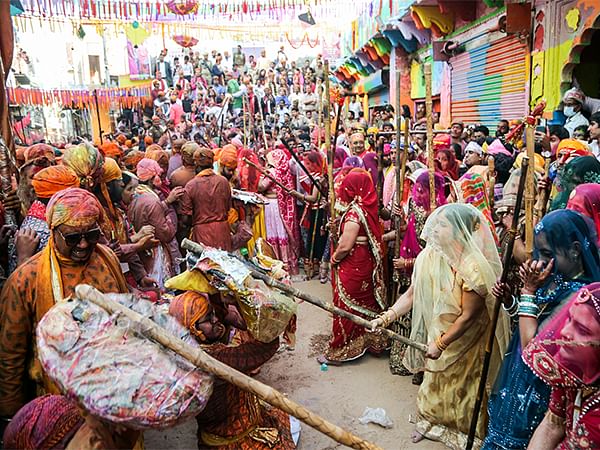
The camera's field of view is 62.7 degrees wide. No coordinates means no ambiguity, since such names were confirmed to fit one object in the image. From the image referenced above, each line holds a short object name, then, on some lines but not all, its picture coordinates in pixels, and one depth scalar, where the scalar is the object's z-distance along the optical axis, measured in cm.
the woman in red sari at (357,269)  464
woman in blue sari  226
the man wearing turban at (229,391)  249
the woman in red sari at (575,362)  157
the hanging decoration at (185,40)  1938
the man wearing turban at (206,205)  531
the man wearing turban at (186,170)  569
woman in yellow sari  307
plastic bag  371
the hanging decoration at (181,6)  1595
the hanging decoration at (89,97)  2006
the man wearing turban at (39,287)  242
